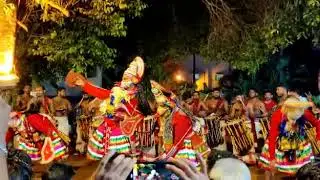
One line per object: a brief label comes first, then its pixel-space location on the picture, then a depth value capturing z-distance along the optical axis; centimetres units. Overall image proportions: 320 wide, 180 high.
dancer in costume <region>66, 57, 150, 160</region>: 920
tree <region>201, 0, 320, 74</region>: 1106
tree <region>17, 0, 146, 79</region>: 1025
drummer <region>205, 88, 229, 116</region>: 1299
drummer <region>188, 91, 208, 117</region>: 1304
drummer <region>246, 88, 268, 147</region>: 1173
